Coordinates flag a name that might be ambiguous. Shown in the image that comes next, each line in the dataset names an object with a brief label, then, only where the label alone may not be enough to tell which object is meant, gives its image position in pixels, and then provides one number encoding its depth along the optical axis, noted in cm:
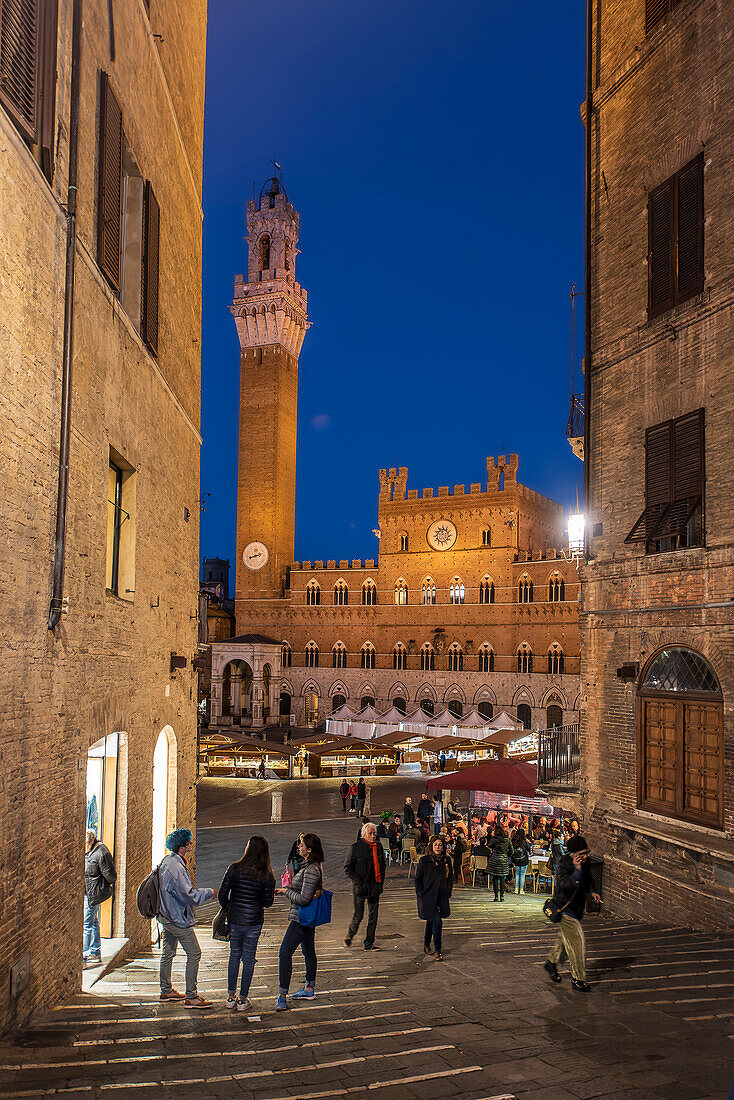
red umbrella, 1328
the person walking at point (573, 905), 604
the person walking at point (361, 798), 2055
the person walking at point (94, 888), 668
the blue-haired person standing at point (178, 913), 548
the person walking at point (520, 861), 1341
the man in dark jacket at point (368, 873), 760
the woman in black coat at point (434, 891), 726
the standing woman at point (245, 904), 549
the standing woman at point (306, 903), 573
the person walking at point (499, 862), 1257
